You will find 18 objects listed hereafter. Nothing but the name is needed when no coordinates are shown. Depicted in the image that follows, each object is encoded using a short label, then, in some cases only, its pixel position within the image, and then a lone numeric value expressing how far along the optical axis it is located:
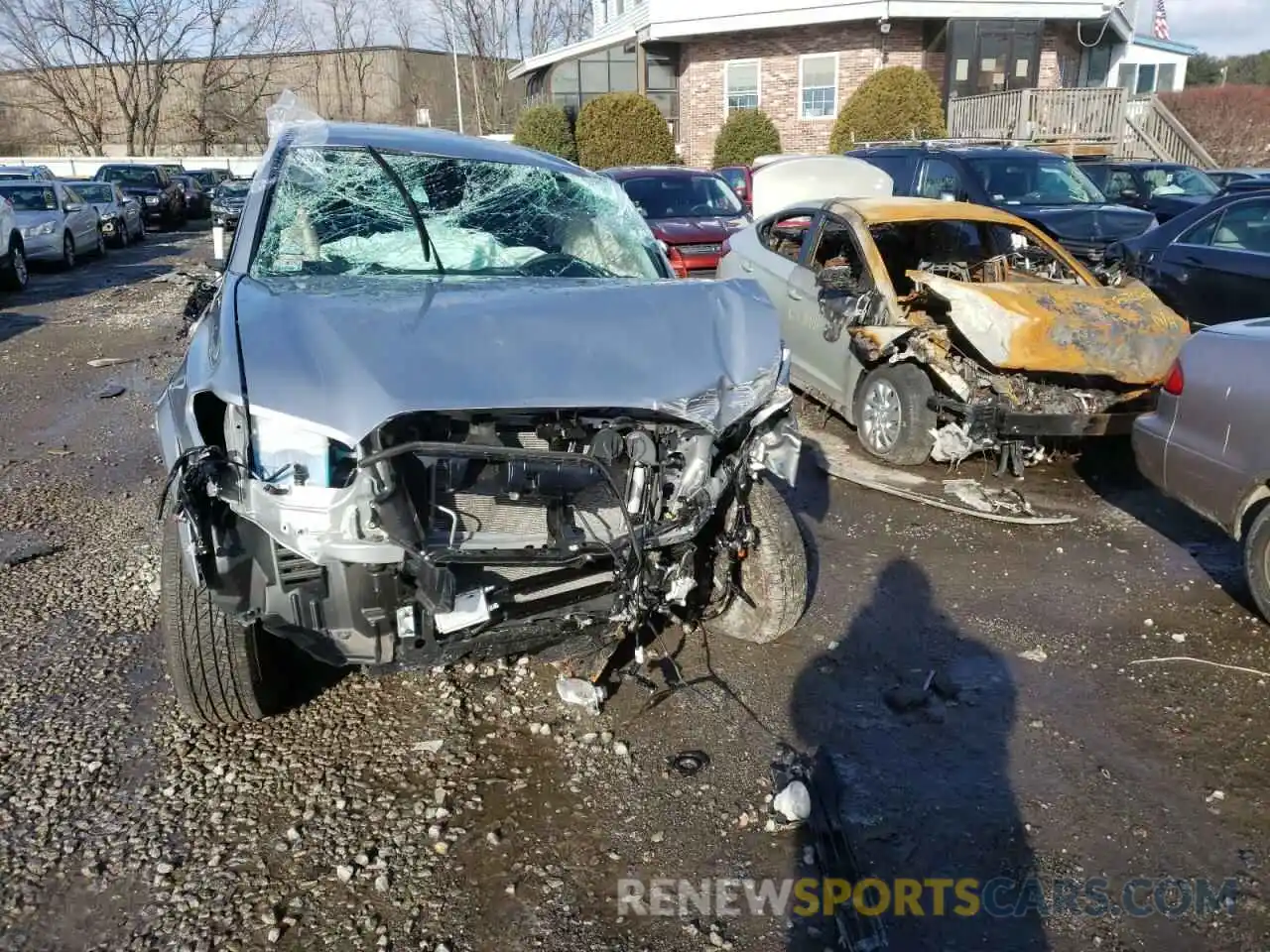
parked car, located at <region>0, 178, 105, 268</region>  16.52
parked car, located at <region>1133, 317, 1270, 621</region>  4.26
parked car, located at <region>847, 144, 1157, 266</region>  10.86
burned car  5.89
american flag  39.81
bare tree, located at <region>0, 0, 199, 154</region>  45.88
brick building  25.73
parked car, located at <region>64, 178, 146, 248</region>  20.44
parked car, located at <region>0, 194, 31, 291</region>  13.93
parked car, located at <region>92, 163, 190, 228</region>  25.34
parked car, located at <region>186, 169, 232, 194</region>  31.61
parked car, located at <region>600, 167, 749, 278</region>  11.45
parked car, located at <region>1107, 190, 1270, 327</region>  7.77
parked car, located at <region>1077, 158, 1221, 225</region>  14.28
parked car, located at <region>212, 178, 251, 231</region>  21.97
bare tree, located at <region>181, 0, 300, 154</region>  52.38
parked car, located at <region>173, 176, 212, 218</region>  28.42
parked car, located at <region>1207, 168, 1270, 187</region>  16.02
